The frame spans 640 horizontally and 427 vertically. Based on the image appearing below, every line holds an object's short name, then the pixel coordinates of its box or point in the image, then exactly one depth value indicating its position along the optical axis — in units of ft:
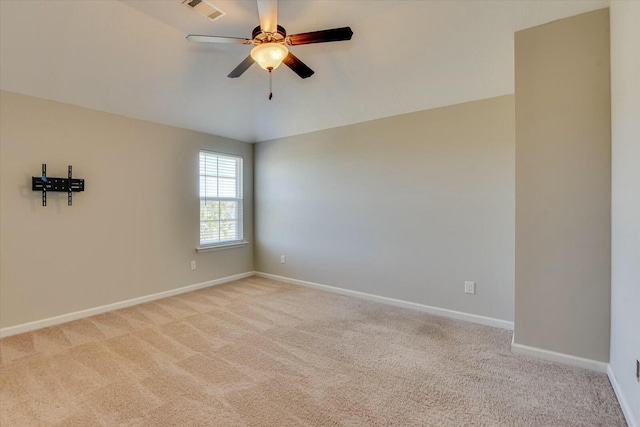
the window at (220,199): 15.11
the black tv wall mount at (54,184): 9.82
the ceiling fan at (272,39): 6.80
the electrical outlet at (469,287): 10.58
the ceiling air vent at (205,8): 8.35
